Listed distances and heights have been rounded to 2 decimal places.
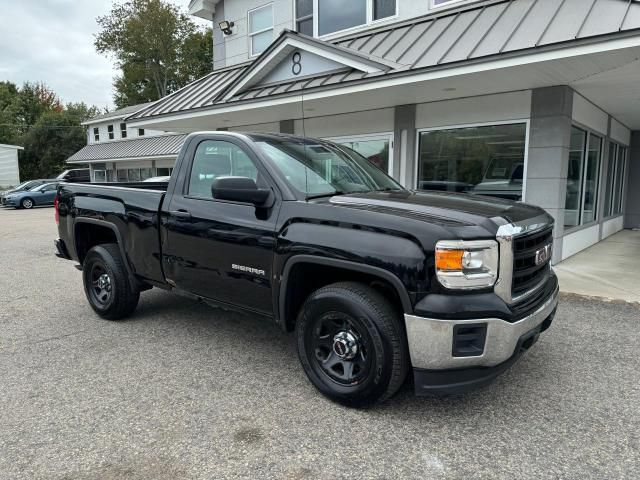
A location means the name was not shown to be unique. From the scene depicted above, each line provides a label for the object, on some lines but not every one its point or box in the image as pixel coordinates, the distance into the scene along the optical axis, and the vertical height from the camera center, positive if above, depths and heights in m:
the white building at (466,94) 6.20 +1.42
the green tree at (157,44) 36.56 +10.92
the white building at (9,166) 36.84 +0.93
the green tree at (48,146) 41.47 +2.83
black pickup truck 2.77 -0.57
